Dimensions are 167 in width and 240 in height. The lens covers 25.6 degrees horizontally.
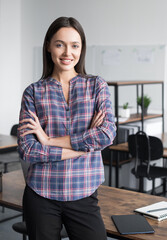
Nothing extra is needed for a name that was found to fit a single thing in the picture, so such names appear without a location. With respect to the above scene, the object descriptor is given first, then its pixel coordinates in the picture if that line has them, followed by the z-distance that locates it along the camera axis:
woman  1.31
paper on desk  1.69
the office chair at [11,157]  3.85
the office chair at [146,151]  3.63
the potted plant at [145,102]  4.68
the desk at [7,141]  3.77
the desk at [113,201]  1.56
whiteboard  6.00
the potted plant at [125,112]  4.55
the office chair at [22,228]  2.01
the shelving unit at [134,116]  3.95
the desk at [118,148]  3.94
